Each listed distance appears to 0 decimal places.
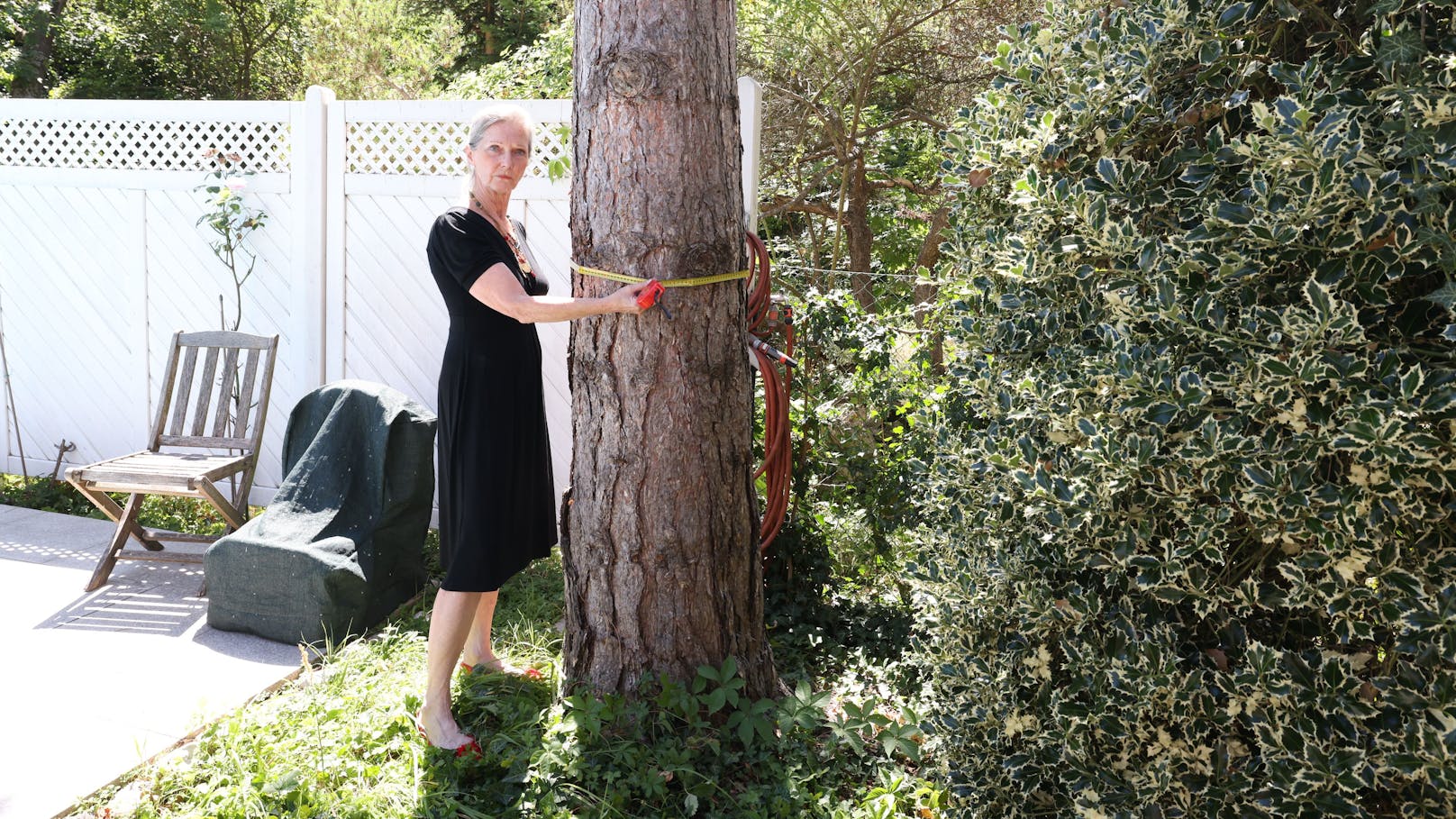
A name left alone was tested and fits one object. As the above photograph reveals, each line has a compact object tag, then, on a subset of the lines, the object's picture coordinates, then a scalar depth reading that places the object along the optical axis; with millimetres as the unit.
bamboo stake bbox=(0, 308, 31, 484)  6312
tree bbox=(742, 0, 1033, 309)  8789
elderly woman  3109
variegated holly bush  1545
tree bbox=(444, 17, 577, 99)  8227
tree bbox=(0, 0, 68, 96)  15016
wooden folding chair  4664
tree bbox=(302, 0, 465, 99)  12914
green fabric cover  4035
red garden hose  3552
